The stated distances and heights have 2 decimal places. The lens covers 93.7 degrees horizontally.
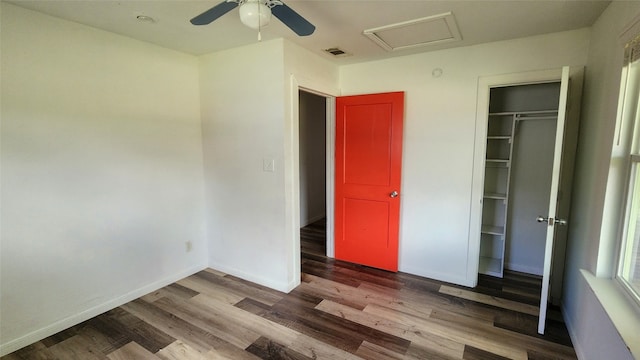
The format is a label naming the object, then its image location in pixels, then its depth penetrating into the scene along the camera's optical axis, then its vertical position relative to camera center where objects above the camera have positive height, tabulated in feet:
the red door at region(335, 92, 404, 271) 10.25 -1.03
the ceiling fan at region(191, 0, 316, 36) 4.65 +2.19
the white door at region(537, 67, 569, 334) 6.48 -0.77
